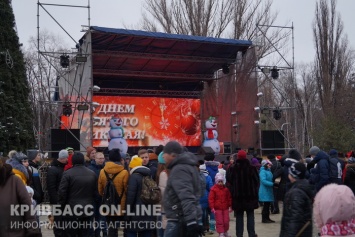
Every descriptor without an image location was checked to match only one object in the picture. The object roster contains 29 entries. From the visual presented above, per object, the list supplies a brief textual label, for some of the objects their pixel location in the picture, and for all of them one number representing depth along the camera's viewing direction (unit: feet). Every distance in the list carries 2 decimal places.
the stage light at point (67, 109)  59.17
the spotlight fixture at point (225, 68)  68.37
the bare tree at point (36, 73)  129.61
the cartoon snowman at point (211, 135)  67.31
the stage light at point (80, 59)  56.08
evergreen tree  52.80
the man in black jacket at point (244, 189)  27.45
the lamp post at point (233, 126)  69.08
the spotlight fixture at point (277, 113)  65.82
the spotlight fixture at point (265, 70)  64.78
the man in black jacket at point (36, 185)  24.23
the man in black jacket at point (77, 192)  22.29
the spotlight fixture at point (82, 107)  56.44
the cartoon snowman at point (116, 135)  62.59
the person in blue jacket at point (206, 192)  29.71
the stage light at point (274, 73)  64.80
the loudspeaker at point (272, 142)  64.75
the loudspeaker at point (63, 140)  56.44
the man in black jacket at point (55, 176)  25.48
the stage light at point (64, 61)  56.59
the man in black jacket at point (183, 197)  14.90
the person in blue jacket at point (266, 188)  35.32
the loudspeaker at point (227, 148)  69.62
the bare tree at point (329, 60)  92.12
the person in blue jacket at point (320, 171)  29.94
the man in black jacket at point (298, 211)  16.19
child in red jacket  28.09
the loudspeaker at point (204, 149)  62.69
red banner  69.10
